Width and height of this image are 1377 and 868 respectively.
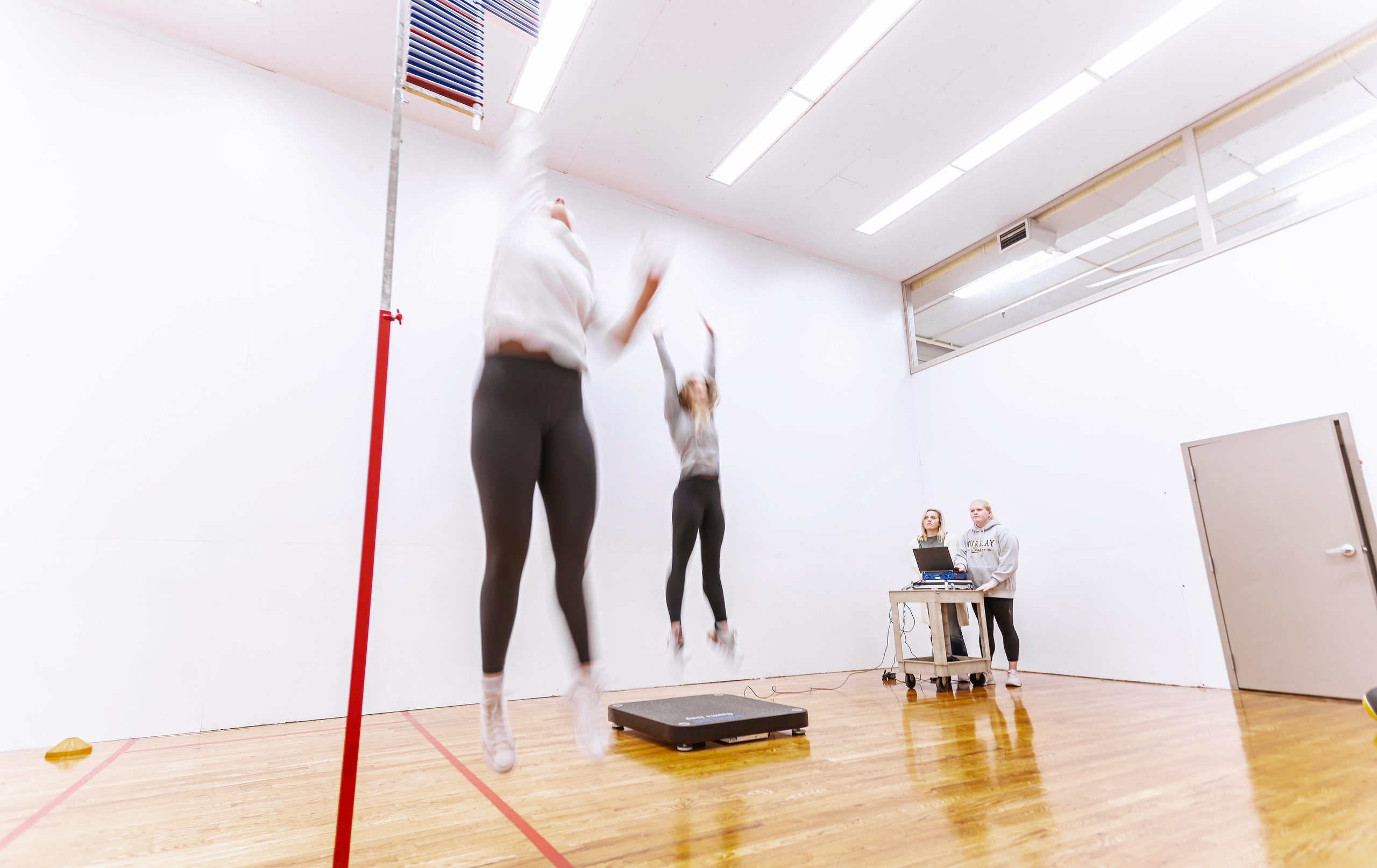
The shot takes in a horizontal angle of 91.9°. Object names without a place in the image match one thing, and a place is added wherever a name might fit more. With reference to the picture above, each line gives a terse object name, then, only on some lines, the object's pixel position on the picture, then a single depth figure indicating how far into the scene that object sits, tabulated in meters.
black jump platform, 3.04
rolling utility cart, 5.01
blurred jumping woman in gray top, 3.41
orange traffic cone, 3.17
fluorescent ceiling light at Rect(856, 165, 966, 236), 5.96
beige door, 4.32
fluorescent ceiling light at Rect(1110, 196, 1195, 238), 5.66
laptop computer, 5.27
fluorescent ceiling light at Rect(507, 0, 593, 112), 4.32
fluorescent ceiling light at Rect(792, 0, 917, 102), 4.33
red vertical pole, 1.41
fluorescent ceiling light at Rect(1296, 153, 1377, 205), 4.71
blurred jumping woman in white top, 1.53
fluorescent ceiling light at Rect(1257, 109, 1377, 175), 4.92
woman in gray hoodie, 5.36
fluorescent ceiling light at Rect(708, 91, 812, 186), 5.13
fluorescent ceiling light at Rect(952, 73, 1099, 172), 5.02
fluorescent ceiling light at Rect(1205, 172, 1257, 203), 5.44
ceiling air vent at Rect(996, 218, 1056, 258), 6.50
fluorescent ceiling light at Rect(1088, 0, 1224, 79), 4.41
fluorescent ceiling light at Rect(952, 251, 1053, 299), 6.79
